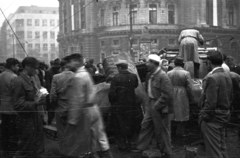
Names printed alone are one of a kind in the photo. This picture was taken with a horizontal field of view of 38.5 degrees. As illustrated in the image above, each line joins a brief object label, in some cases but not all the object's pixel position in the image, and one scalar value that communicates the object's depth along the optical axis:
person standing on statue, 9.34
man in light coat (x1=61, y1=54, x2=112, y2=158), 4.73
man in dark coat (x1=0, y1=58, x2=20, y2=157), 6.28
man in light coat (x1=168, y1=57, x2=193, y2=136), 7.93
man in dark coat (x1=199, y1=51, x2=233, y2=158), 4.98
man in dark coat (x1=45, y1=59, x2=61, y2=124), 9.91
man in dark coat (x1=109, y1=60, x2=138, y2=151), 6.99
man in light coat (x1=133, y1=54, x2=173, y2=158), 6.01
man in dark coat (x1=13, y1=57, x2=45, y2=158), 5.36
